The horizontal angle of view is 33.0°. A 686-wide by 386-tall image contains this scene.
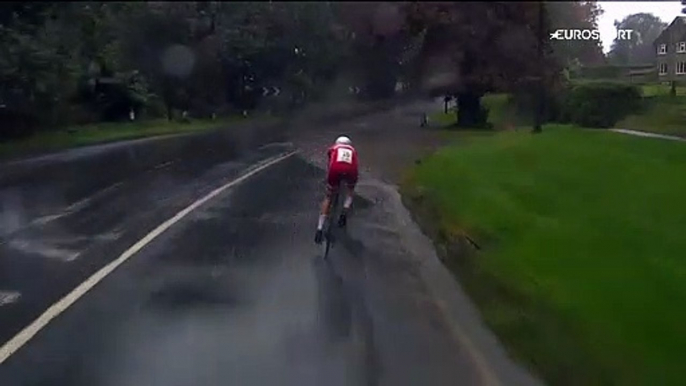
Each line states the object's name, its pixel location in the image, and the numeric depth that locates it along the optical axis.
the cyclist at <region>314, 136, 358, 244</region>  15.48
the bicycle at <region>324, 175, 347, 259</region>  15.22
